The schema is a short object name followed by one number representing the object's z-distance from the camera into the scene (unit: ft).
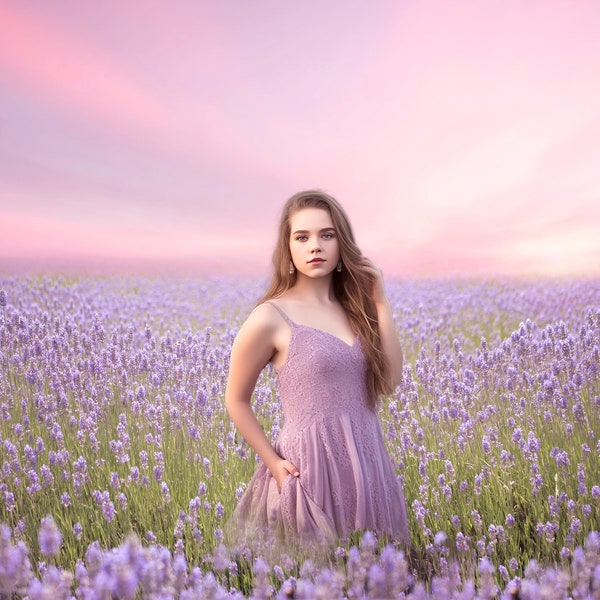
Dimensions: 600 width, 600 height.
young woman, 8.11
